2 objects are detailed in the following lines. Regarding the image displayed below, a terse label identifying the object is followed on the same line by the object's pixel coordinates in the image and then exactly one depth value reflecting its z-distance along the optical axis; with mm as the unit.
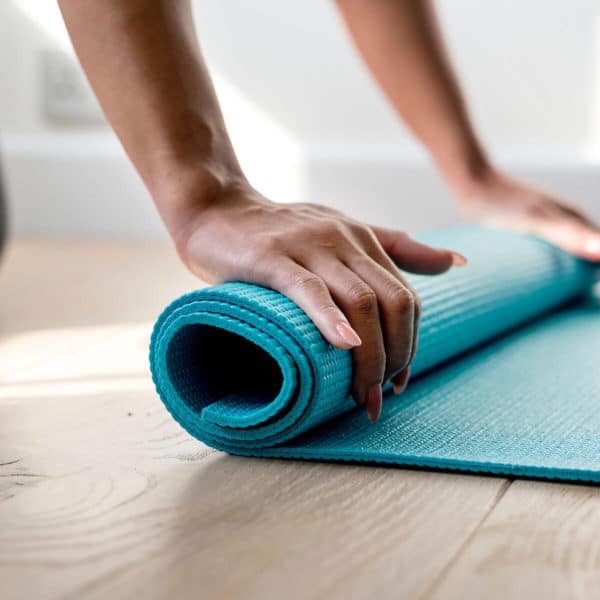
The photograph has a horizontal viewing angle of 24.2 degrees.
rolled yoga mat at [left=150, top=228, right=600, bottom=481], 678
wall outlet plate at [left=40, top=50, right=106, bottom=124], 1946
